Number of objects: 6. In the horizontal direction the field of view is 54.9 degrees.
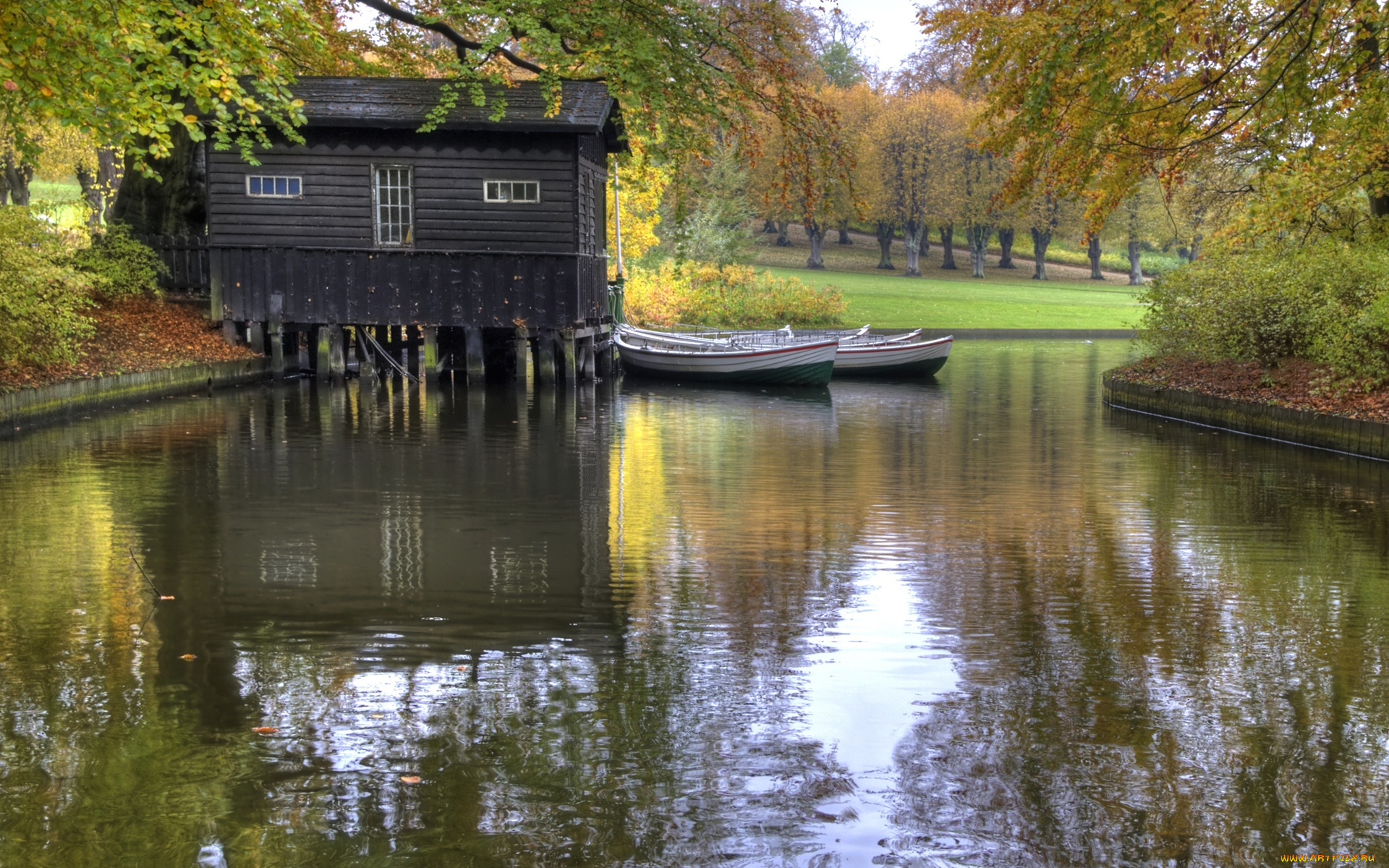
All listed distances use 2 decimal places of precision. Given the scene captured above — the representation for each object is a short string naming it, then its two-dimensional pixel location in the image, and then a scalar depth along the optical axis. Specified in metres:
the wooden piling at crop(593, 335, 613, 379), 31.80
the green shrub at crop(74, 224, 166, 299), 26.22
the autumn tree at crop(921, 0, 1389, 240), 13.86
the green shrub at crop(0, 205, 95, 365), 19.06
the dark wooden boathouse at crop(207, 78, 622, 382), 26.91
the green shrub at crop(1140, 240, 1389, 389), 17.38
